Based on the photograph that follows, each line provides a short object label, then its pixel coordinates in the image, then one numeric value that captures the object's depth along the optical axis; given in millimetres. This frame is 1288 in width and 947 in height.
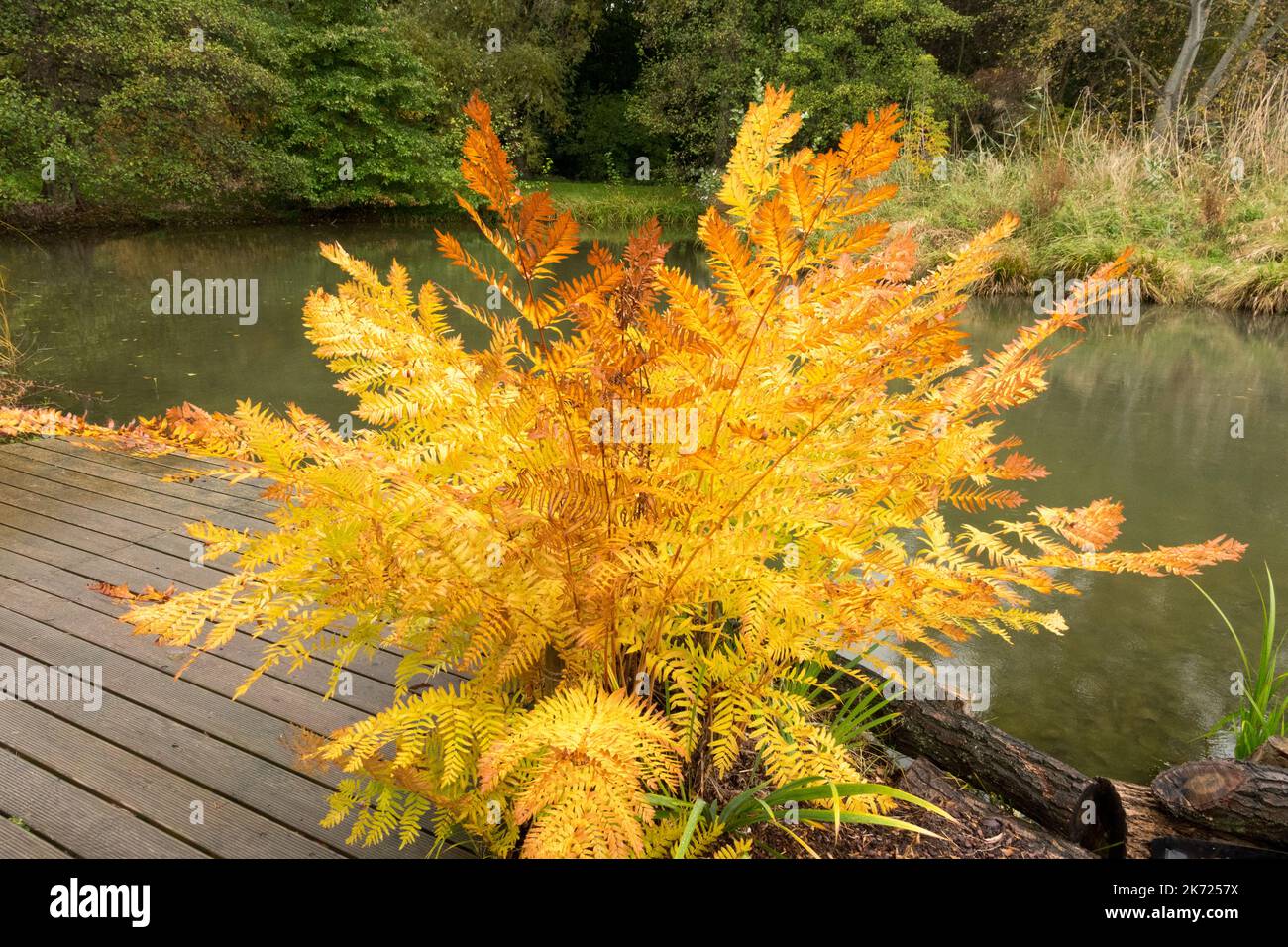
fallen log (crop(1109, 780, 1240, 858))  1898
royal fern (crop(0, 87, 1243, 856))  1135
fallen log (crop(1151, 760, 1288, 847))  1811
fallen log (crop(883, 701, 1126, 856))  1996
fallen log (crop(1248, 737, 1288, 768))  1981
